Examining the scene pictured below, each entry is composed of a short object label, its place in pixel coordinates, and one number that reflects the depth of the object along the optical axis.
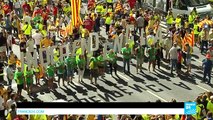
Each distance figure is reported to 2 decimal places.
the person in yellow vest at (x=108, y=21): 23.36
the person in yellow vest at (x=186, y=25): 22.33
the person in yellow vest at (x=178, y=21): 22.97
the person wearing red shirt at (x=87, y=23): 21.84
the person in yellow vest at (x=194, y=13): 23.73
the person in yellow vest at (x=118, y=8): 24.94
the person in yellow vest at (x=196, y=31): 21.66
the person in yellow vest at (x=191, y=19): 23.27
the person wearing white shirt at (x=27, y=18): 23.08
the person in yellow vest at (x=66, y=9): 25.30
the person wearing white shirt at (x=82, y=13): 25.38
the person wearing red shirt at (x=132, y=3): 27.04
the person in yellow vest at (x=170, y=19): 23.47
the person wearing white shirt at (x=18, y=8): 27.06
